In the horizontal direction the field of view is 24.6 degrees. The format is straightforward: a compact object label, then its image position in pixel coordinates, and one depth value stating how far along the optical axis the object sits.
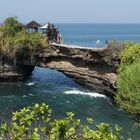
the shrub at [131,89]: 20.80
